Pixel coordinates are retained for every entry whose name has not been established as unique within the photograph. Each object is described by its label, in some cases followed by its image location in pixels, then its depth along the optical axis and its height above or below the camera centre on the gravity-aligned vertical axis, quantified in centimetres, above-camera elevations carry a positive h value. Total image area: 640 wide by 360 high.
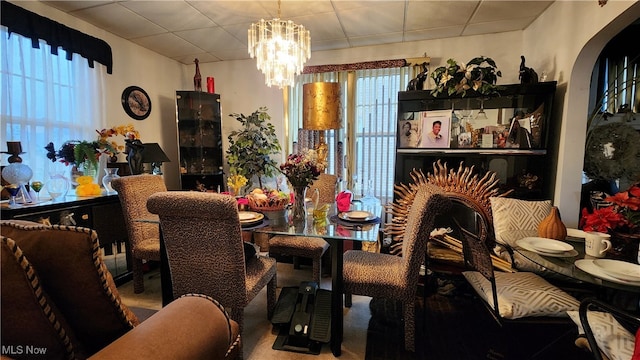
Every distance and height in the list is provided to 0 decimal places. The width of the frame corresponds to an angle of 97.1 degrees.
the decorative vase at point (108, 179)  254 -27
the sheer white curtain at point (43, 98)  219 +44
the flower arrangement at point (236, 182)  213 -23
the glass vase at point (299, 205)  193 -37
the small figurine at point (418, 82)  280 +71
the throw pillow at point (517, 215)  207 -44
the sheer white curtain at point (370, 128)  336 +30
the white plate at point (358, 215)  186 -42
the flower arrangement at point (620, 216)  143 -32
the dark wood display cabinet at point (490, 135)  241 +18
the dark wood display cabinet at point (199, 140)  345 +14
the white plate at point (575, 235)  171 -49
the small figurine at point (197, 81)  351 +87
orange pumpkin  163 -42
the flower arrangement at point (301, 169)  186 -12
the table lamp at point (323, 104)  235 +40
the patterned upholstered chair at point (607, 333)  100 -69
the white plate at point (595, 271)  115 -50
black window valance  212 +96
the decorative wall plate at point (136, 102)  314 +54
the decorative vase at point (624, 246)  148 -48
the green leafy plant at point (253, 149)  347 +3
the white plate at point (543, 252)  143 -49
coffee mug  143 -45
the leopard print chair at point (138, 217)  215 -53
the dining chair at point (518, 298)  138 -73
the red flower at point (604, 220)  154 -36
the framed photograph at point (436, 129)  273 +24
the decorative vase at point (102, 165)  294 -16
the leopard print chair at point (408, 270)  151 -71
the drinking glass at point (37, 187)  209 -29
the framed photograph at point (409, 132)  283 +21
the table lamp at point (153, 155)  290 -5
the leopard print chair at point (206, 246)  137 -50
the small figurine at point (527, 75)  246 +70
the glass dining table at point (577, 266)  116 -52
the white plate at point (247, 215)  176 -41
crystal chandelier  198 +75
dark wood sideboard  192 -53
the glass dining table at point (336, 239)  158 -48
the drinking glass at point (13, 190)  195 -29
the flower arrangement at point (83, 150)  237 -1
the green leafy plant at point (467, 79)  247 +67
